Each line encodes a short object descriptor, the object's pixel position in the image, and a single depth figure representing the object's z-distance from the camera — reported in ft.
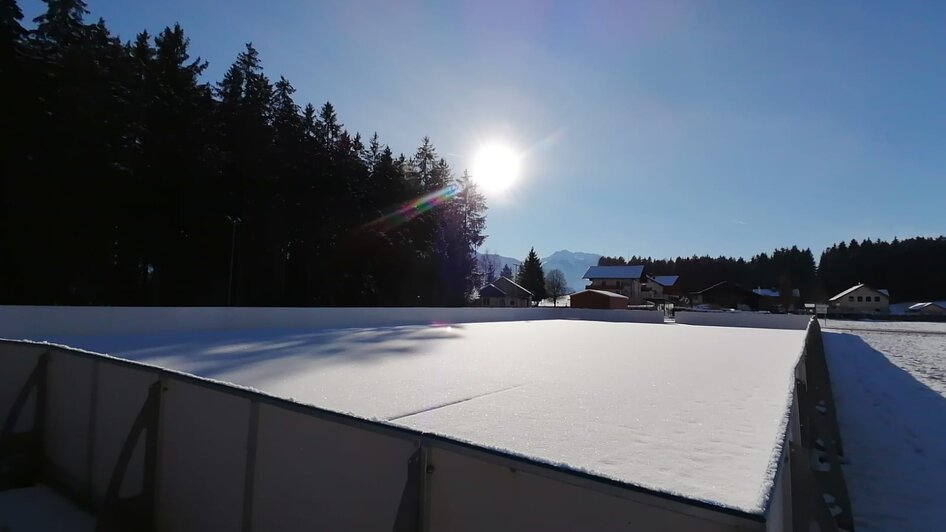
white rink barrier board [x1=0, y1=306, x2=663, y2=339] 23.44
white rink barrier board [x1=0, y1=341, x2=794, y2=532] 3.32
